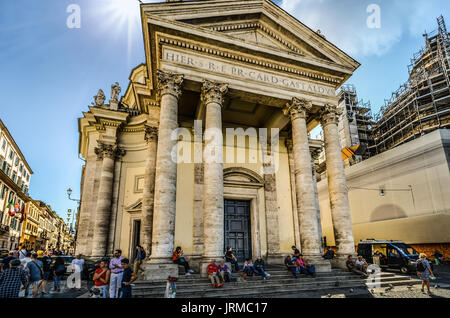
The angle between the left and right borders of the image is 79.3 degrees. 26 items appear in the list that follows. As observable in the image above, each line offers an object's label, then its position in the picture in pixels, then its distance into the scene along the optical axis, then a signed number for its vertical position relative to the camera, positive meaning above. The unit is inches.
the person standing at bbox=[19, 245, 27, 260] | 395.9 -17.9
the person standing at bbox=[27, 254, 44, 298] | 284.4 -32.3
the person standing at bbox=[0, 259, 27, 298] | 209.3 -30.9
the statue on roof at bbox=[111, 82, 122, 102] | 714.3 +378.7
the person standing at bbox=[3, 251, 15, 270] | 339.8 -26.0
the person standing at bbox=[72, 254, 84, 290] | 384.8 -42.4
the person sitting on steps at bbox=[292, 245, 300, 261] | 419.3 -29.7
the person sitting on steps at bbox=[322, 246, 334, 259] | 577.5 -39.6
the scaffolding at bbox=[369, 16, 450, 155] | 1119.6 +567.2
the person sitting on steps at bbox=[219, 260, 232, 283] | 362.0 -45.4
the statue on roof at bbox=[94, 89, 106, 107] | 683.1 +340.9
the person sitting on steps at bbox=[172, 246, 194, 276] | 418.6 -33.2
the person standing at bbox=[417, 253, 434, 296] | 342.3 -43.1
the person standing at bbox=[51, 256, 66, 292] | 372.8 -43.7
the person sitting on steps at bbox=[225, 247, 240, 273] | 425.8 -33.3
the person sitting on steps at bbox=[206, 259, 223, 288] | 338.0 -43.9
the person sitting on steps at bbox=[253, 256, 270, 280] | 383.6 -43.6
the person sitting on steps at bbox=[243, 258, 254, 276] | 393.5 -45.2
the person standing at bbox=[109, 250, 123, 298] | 241.2 -35.7
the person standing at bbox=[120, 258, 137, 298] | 234.8 -36.5
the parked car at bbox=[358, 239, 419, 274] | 574.2 -42.6
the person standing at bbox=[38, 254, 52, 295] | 397.5 -36.4
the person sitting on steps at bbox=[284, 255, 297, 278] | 397.5 -41.6
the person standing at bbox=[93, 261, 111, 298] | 237.0 -33.1
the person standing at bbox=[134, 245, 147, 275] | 417.2 -30.5
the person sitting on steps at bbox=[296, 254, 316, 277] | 399.5 -45.6
